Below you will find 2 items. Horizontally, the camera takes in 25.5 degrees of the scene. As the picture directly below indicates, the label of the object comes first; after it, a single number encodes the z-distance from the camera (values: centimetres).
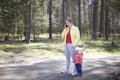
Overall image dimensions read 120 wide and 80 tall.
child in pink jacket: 990
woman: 1005
